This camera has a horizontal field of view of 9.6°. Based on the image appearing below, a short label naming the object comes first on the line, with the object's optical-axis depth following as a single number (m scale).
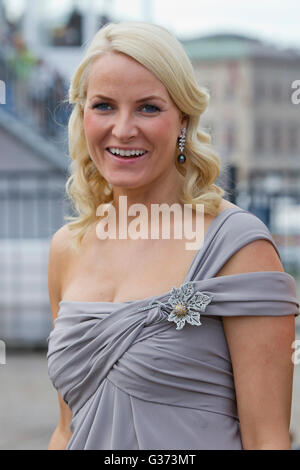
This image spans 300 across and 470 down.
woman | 2.12
